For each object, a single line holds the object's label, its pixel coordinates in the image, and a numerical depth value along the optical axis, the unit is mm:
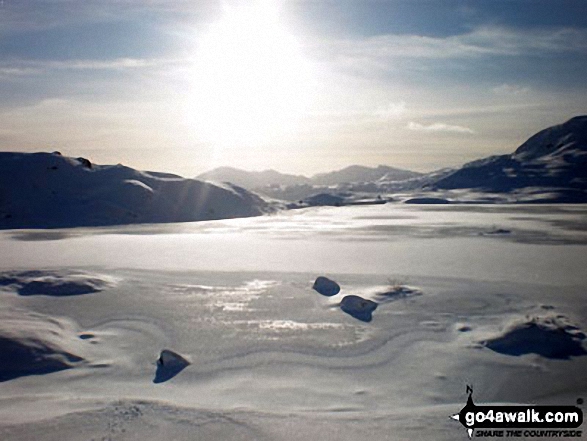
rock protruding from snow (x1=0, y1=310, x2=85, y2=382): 10066
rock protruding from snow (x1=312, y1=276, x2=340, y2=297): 16406
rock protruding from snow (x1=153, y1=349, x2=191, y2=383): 10125
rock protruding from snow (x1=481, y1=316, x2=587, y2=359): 11180
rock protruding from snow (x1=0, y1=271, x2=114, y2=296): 15986
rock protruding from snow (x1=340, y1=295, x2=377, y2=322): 13946
